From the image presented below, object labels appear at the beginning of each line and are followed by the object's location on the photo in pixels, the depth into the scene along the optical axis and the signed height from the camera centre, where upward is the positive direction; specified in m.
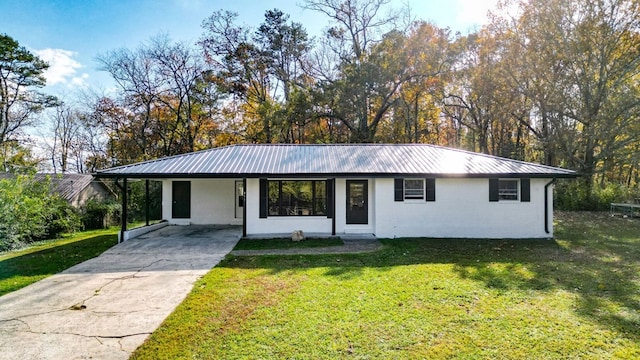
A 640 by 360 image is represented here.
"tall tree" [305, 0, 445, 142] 20.59 +7.80
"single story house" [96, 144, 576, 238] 10.34 -0.30
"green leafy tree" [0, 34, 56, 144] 19.73 +6.48
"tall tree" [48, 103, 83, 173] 24.53 +3.73
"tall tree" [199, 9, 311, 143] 22.47 +9.62
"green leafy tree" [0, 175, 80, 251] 9.80 -0.94
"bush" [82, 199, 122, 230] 15.26 -1.38
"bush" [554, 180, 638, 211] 16.95 -0.62
